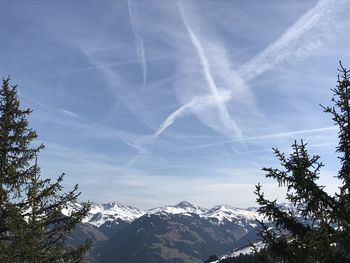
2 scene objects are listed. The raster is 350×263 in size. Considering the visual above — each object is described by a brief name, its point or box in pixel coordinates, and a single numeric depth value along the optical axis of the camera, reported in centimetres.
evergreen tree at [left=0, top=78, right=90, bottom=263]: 1585
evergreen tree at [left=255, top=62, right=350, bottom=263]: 1318
